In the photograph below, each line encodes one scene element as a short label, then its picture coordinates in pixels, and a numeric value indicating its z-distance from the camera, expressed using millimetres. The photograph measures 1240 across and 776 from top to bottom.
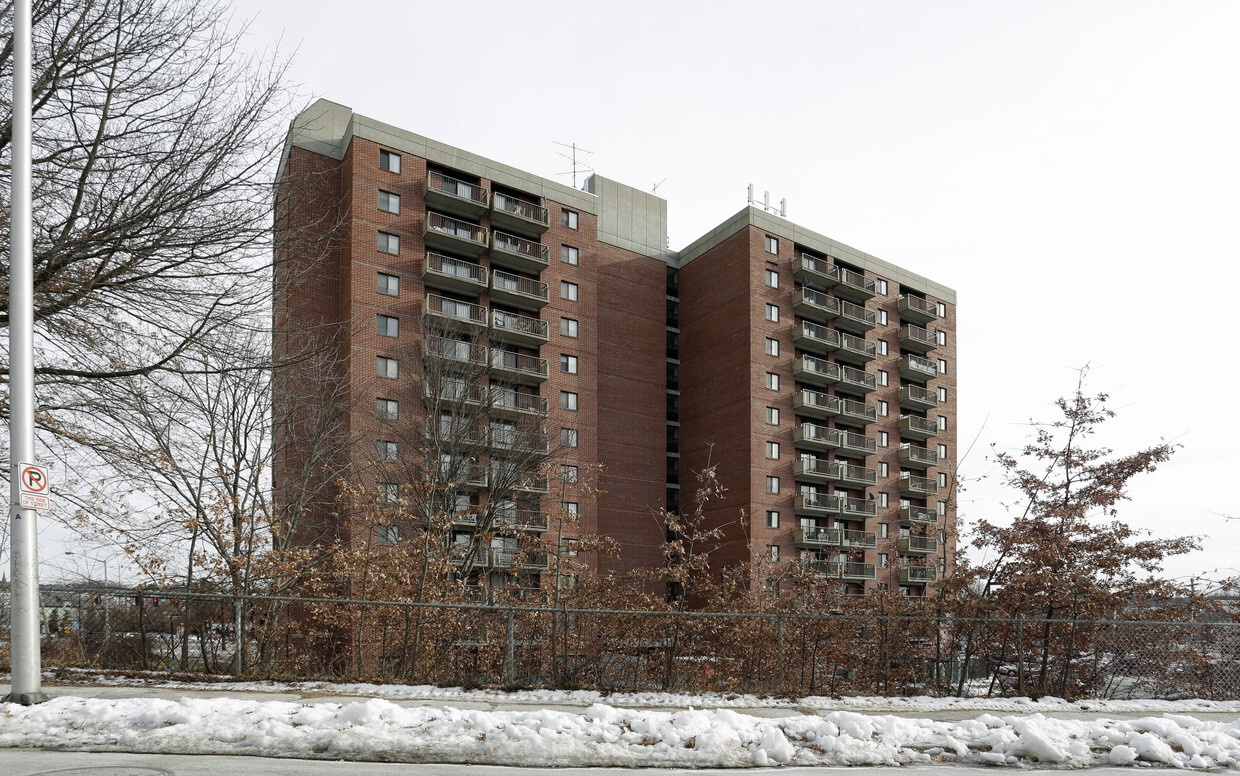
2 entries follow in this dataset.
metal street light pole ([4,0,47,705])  8578
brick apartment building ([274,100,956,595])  45250
